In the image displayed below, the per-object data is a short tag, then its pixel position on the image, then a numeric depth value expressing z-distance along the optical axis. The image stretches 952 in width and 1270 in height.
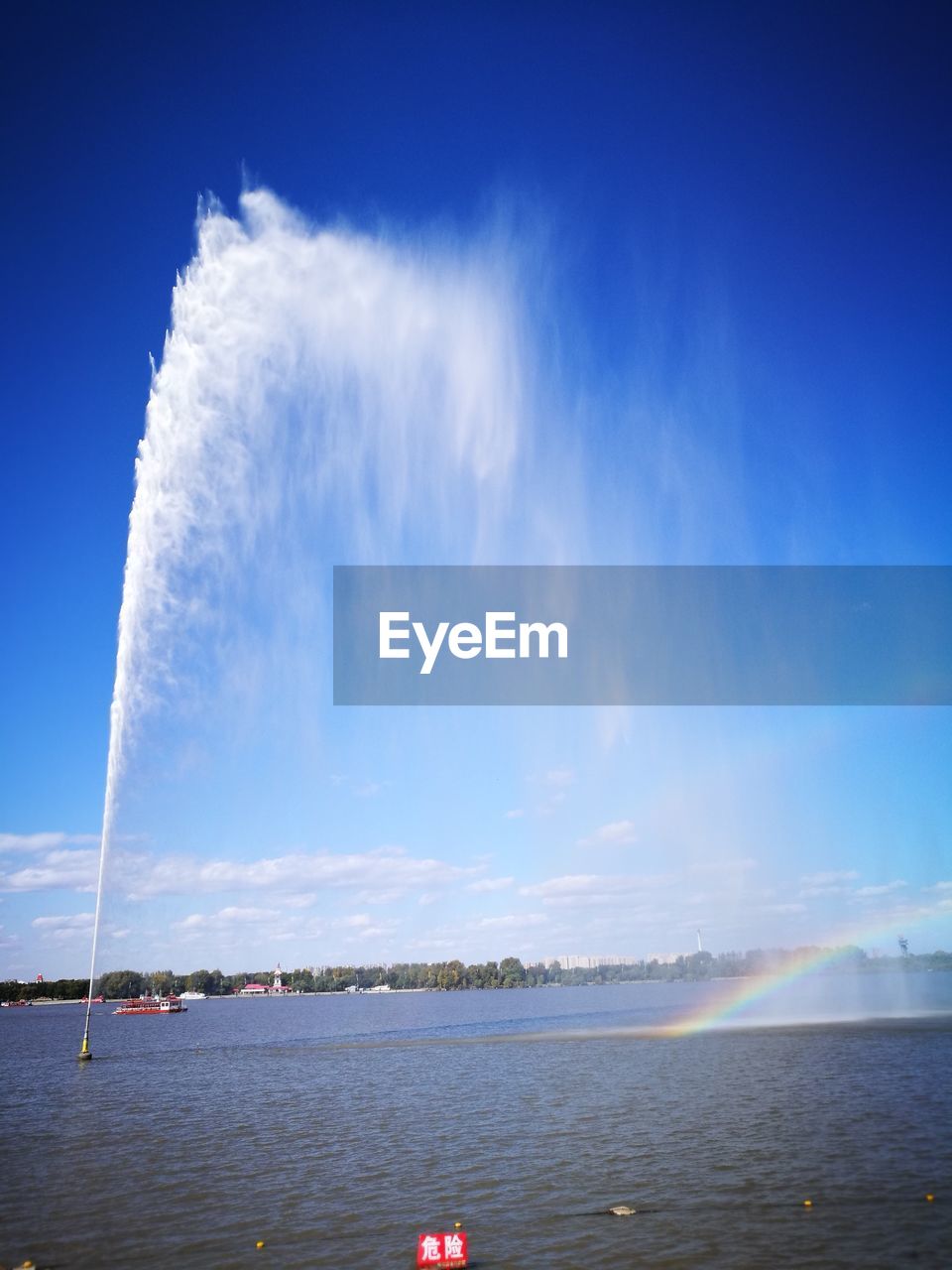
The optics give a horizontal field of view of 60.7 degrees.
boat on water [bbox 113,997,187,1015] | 192.88
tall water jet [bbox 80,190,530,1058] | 55.41
